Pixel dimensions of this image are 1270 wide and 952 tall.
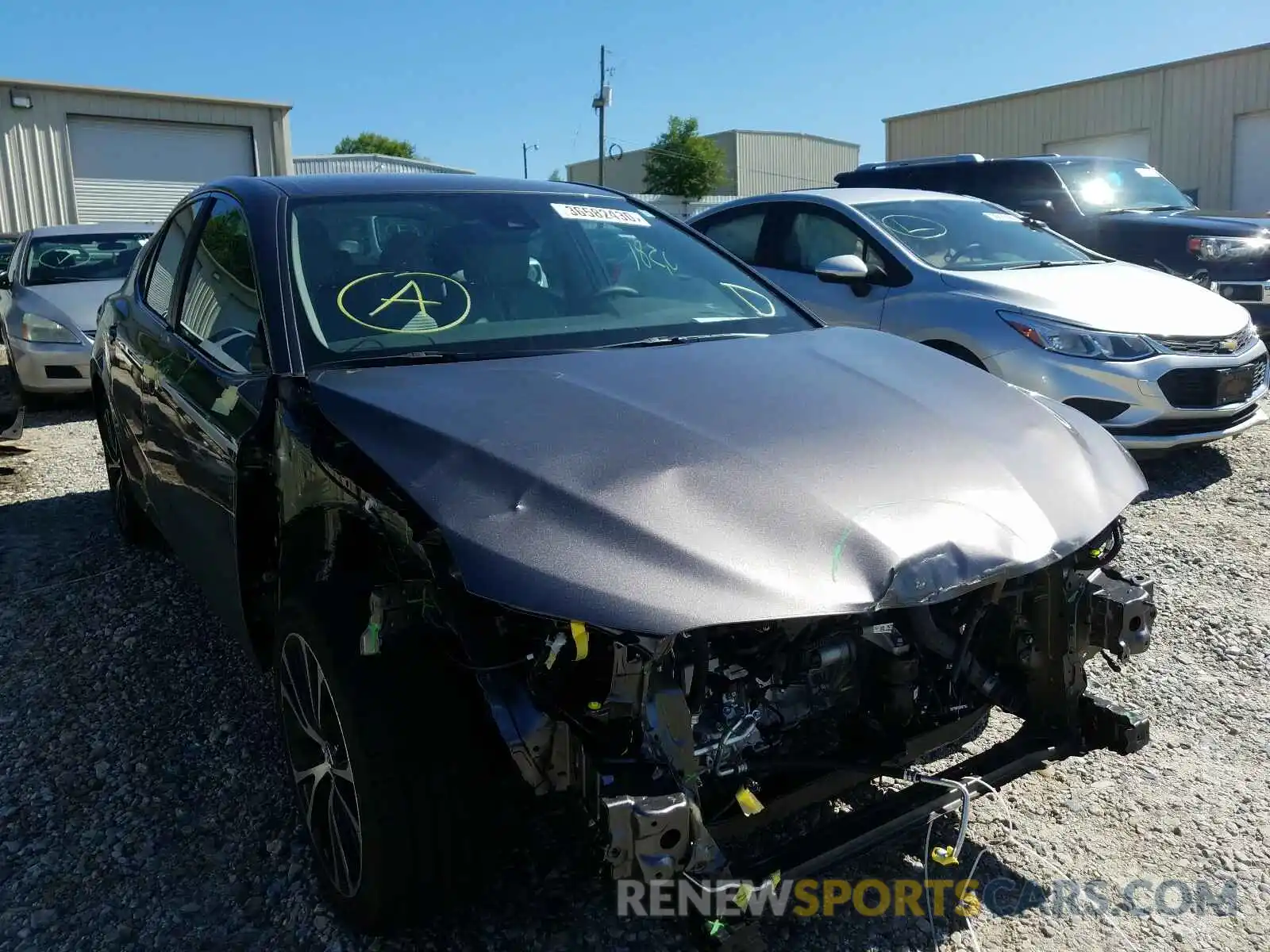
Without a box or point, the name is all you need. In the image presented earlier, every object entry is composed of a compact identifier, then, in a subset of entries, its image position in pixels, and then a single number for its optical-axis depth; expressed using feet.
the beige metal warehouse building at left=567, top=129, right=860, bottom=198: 181.57
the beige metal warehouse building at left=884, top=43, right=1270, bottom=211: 72.84
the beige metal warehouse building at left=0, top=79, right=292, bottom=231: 71.10
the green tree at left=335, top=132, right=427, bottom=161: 214.48
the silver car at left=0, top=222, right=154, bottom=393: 26.94
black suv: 28.12
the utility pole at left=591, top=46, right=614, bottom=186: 136.05
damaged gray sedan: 5.87
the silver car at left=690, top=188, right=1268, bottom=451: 17.01
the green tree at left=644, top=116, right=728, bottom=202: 166.40
